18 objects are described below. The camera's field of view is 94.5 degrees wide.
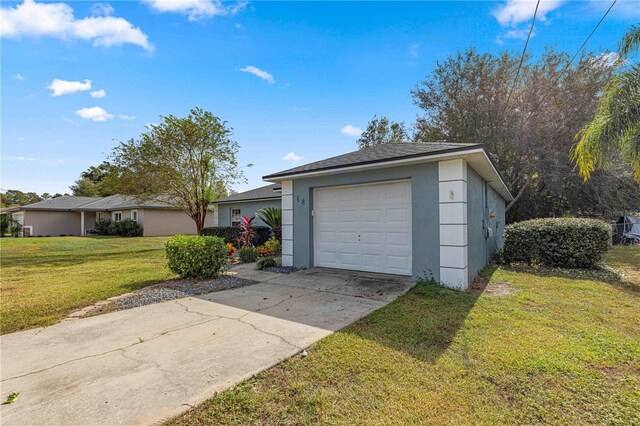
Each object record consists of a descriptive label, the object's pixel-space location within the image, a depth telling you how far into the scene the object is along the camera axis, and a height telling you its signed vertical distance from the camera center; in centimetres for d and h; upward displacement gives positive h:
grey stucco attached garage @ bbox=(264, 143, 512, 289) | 584 +14
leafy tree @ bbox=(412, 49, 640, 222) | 1581 +558
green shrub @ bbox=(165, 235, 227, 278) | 676 -89
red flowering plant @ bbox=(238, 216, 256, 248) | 1083 -64
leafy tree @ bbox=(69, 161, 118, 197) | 4594 +569
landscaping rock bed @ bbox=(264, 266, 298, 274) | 781 -142
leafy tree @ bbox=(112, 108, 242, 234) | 1584 +320
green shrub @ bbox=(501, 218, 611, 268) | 800 -72
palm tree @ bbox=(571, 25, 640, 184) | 643 +216
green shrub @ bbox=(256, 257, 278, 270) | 835 -131
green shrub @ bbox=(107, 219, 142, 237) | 2439 -91
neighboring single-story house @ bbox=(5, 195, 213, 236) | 2508 +12
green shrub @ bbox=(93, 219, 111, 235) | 2631 -80
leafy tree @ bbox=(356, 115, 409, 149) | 2602 +768
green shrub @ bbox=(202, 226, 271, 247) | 1397 -80
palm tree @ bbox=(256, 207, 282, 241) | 1174 -4
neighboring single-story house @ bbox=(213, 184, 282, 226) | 1582 +73
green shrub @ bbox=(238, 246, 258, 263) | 978 -126
